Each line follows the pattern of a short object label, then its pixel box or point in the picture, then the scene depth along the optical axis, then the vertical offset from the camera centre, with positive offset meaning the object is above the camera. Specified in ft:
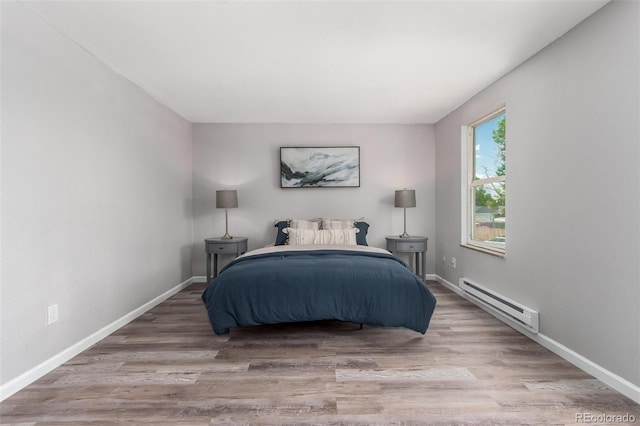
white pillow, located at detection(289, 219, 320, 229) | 14.48 -0.68
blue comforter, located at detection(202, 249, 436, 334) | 8.79 -2.37
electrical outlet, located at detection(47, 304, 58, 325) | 7.30 -2.30
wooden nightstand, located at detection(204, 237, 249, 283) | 14.39 -1.64
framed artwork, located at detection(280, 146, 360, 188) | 15.88 +1.98
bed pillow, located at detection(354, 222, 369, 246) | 14.27 -1.09
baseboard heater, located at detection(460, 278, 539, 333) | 8.79 -2.95
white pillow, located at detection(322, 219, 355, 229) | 14.47 -0.69
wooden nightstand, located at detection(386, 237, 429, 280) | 14.57 -1.67
